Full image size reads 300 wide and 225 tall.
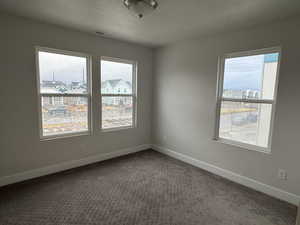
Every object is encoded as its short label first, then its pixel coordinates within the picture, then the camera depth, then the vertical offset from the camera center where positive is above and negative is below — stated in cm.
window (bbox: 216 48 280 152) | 254 +2
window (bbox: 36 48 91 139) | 286 +2
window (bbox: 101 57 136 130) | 358 +4
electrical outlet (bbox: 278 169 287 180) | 239 -107
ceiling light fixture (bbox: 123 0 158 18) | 169 +95
